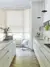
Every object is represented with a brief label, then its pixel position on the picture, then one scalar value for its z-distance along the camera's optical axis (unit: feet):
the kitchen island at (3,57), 4.14
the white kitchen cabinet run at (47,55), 3.37
